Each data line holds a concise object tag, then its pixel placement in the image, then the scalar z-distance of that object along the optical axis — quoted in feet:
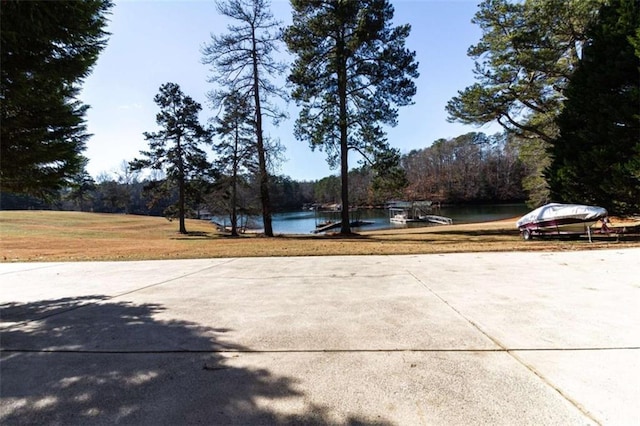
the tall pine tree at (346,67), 59.26
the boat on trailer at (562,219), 38.81
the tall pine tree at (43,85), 13.07
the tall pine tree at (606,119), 39.96
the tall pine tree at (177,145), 92.07
